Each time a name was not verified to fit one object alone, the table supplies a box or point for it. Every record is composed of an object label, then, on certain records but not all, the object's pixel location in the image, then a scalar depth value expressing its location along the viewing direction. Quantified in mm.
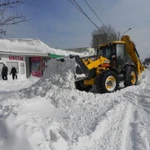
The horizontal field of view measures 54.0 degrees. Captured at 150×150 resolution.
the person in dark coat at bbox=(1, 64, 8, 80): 12081
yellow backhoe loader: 5853
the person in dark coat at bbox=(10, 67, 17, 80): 13196
